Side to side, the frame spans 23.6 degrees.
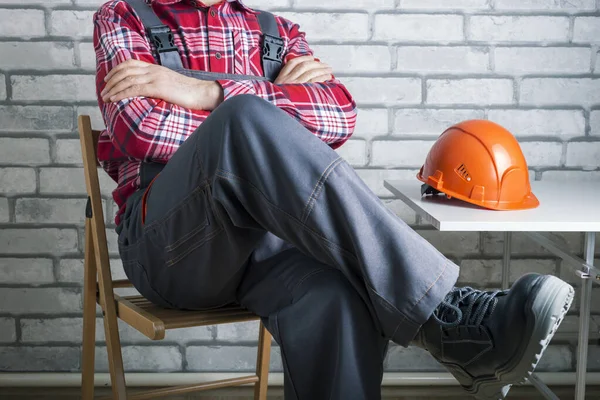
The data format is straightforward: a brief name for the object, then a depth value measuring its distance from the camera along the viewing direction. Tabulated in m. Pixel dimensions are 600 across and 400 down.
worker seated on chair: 2.69
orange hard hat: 3.20
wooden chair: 3.00
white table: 3.03
